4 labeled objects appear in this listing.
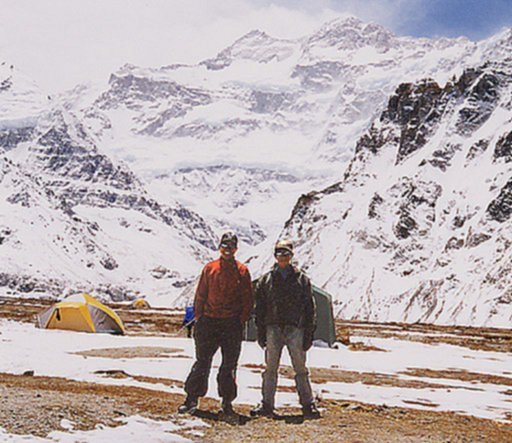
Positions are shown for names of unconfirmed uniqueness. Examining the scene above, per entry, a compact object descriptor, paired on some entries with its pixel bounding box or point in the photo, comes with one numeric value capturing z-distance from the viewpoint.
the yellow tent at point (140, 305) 138.62
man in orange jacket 13.49
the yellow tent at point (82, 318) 41.31
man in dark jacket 13.53
